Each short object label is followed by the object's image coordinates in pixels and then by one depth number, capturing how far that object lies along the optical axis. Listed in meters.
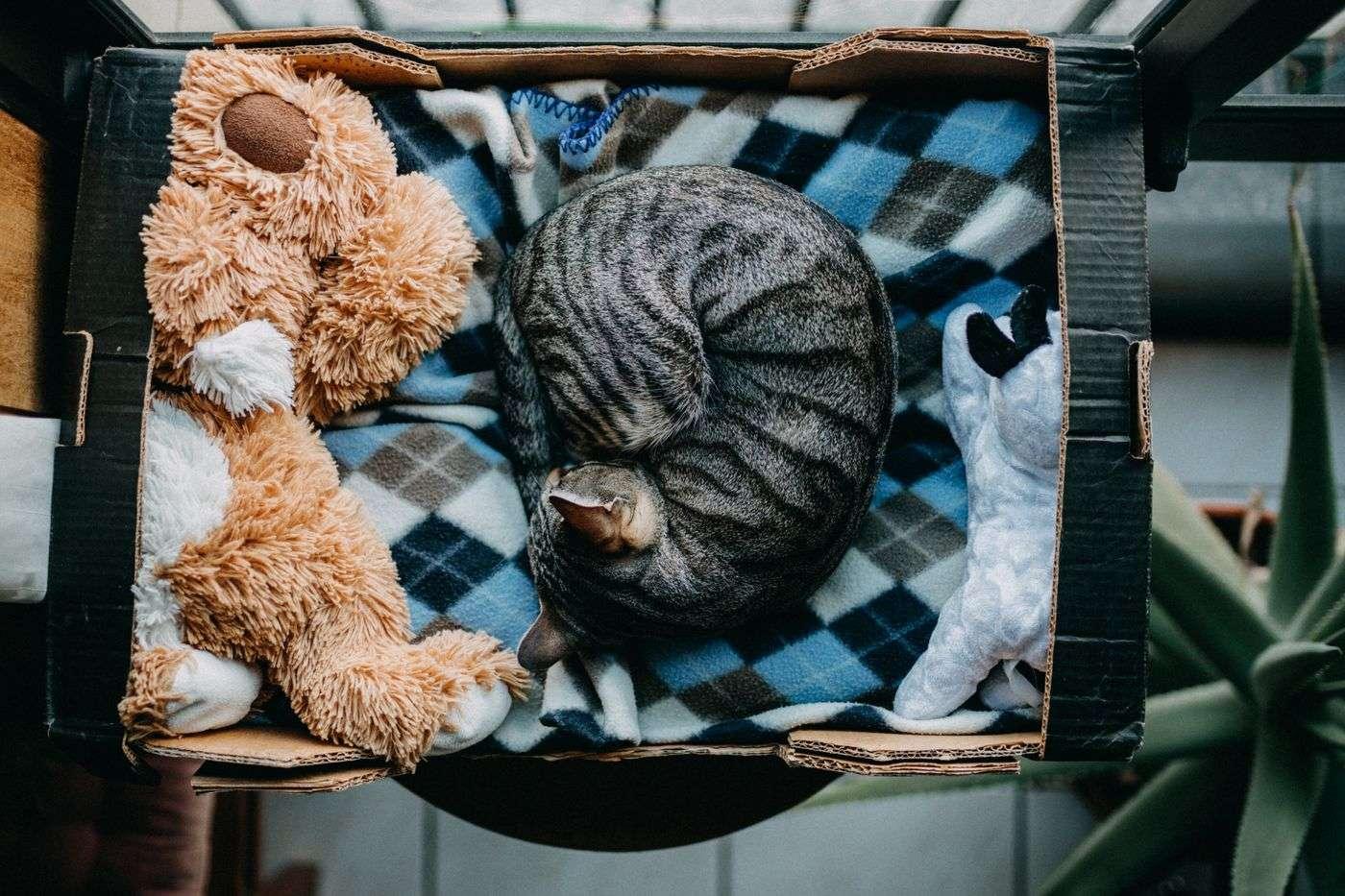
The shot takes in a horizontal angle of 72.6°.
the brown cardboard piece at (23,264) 0.98
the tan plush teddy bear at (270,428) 0.98
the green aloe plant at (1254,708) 1.04
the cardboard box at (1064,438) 0.94
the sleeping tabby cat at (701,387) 1.01
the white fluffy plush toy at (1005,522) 1.03
